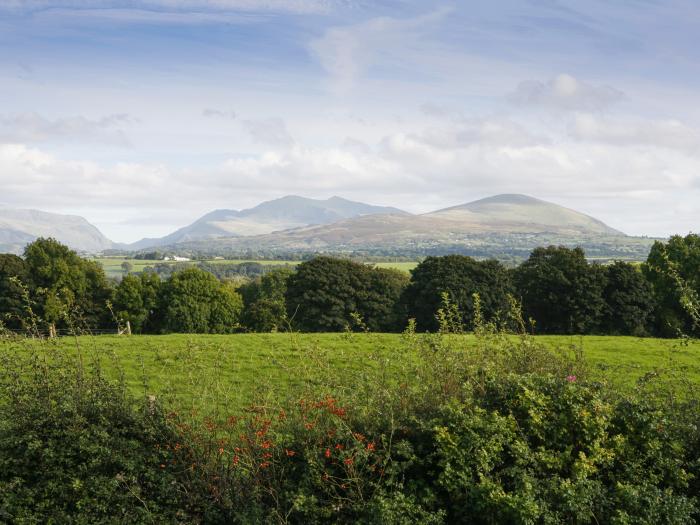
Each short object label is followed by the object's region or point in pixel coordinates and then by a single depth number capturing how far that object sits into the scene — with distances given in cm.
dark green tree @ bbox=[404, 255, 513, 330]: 4888
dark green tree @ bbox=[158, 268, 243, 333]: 5751
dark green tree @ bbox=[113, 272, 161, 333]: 5640
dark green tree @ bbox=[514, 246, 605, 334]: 4616
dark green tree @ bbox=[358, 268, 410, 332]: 5412
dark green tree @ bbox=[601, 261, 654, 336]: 4600
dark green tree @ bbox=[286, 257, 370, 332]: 5156
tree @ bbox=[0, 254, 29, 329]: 5059
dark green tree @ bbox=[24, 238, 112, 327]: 5319
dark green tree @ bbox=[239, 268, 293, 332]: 6116
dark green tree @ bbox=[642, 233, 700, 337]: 4777
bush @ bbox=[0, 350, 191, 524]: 710
